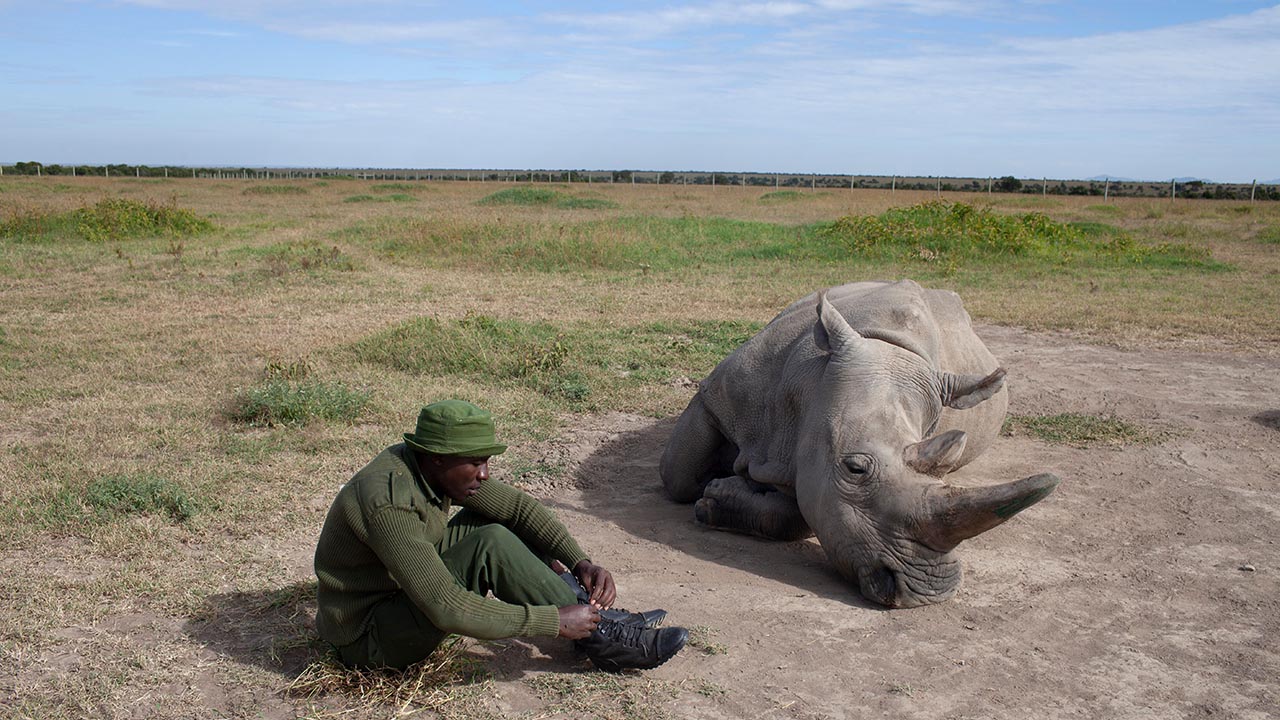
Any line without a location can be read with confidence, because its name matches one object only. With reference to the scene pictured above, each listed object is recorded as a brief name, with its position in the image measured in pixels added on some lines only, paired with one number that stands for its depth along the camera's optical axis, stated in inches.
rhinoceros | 168.4
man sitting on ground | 134.3
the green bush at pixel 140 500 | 207.6
